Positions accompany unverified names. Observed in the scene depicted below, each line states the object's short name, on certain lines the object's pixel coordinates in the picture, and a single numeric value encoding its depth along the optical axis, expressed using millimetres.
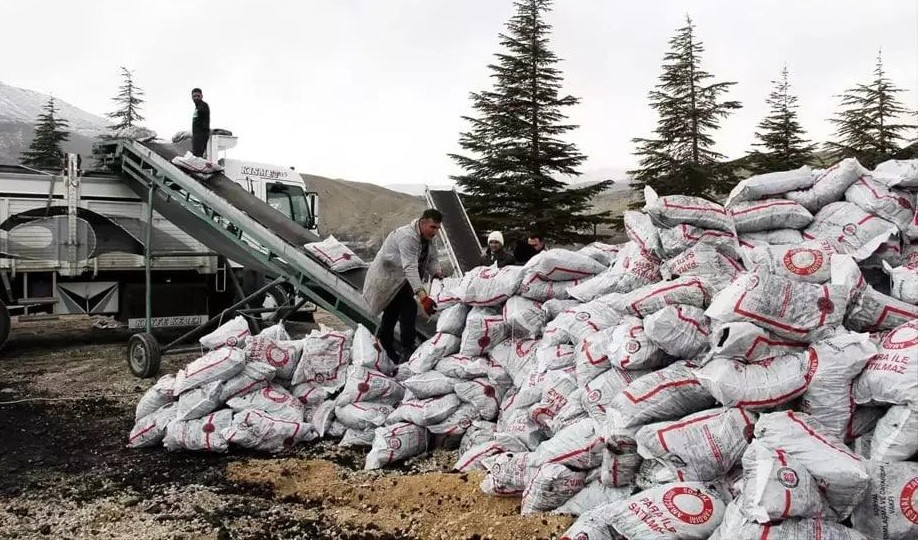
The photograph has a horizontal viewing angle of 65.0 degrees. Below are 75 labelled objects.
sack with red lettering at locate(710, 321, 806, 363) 3135
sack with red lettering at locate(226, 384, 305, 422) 5312
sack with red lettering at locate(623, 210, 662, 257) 4550
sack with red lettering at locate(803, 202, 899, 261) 3998
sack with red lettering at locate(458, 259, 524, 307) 5148
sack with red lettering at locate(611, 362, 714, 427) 3293
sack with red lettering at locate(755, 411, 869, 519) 2631
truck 8820
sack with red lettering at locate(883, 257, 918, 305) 3521
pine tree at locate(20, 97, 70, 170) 34469
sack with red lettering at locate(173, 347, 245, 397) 5309
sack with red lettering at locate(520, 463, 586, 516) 3475
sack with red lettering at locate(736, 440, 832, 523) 2551
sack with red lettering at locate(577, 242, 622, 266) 5555
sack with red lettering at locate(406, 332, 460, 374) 5262
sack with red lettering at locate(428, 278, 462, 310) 5559
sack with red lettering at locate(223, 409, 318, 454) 5094
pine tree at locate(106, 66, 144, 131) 37688
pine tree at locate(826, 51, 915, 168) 29266
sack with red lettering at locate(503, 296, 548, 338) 4996
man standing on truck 9391
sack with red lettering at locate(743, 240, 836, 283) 3719
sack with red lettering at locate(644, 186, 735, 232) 4266
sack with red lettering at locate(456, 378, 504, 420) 4957
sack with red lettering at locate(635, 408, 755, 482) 2988
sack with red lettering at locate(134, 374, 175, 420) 5508
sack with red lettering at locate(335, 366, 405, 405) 5410
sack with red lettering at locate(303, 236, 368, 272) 6807
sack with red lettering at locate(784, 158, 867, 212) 4438
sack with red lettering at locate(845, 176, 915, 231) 4207
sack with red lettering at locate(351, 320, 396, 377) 5570
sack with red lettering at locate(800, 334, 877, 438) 3010
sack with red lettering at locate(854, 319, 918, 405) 2795
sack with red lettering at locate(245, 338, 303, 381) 5629
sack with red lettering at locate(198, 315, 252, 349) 5811
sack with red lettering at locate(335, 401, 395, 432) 5266
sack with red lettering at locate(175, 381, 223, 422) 5216
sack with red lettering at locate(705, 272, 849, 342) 3211
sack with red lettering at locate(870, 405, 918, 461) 2758
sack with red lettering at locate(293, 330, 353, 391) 5665
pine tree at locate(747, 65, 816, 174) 29188
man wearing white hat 7929
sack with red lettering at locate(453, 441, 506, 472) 4340
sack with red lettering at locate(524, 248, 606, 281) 5062
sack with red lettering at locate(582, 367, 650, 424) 3707
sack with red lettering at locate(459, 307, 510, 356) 5160
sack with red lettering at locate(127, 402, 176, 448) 5344
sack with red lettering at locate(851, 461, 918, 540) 2678
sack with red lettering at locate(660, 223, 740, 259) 4238
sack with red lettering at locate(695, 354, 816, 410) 3055
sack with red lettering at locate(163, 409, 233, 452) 5078
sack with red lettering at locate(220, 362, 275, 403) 5340
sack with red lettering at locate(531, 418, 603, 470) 3518
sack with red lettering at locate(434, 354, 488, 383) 5039
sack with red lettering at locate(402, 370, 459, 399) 5094
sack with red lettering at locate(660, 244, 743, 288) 4078
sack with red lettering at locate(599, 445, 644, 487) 3297
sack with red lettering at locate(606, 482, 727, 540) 2783
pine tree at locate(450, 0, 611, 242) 22547
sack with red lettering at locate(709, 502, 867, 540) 2545
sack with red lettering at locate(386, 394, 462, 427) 4949
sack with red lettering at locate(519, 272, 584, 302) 5090
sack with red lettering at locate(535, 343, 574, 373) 4379
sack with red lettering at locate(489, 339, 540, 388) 4902
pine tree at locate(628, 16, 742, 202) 25125
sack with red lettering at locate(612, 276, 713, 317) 3816
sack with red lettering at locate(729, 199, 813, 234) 4379
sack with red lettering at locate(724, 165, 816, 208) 4547
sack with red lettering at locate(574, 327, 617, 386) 3916
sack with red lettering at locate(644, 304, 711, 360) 3500
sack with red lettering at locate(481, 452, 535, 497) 3734
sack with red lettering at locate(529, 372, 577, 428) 4133
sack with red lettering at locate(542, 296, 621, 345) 4316
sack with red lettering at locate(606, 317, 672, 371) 3623
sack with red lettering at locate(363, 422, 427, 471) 4754
